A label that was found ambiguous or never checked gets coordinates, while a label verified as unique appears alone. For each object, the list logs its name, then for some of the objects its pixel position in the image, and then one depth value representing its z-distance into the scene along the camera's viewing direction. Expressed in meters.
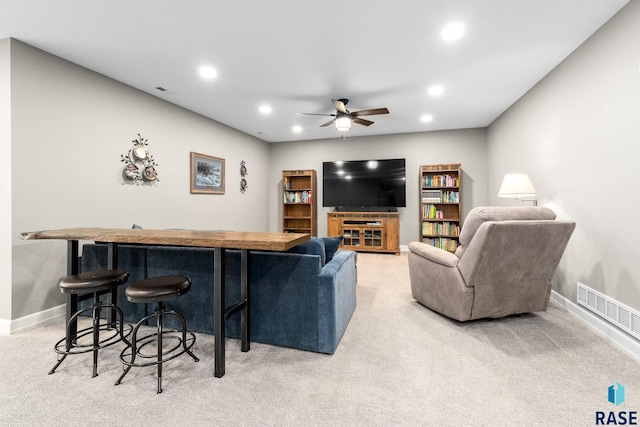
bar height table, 1.66
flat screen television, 6.16
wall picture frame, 4.64
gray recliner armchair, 2.20
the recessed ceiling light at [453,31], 2.42
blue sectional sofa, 2.06
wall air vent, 2.09
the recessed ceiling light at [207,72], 3.21
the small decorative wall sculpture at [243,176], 5.95
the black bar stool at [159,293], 1.65
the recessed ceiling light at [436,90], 3.71
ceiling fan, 3.83
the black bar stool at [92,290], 1.79
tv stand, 5.93
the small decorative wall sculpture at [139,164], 3.55
